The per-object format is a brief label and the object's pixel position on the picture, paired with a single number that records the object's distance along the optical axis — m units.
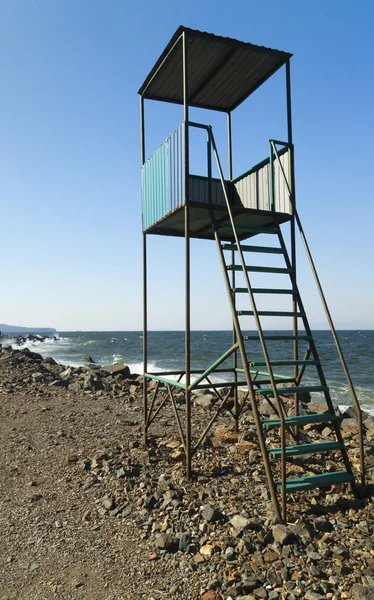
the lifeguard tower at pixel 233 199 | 5.56
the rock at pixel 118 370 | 19.55
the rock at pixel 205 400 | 13.01
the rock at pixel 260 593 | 3.73
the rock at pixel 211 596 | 3.77
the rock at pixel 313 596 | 3.63
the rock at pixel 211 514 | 4.97
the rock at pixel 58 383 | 15.12
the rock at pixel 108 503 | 5.58
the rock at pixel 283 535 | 4.37
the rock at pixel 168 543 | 4.59
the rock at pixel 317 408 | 13.28
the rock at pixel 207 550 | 4.42
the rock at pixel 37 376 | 15.85
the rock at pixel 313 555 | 4.15
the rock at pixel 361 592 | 3.61
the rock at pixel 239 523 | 4.69
